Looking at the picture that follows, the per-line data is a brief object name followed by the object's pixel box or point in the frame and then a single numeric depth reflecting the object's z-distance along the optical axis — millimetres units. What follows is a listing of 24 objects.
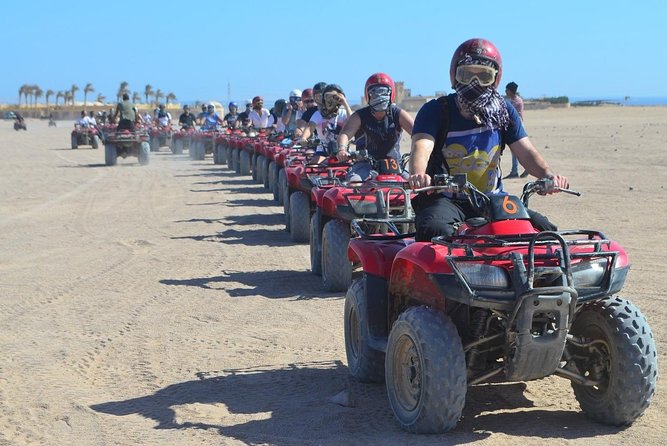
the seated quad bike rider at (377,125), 10062
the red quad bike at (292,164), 12750
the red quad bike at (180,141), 36362
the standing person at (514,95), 19797
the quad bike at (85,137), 40656
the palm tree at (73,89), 163500
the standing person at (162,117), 41178
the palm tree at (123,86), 132500
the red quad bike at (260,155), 20984
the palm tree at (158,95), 159750
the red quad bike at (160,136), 39062
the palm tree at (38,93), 165500
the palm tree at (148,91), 158350
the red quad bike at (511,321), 4762
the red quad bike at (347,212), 8852
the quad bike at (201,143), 33625
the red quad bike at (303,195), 11867
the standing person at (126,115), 28734
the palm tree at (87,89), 155500
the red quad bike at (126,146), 28734
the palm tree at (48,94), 169375
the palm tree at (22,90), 163500
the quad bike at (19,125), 68688
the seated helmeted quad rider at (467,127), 5820
